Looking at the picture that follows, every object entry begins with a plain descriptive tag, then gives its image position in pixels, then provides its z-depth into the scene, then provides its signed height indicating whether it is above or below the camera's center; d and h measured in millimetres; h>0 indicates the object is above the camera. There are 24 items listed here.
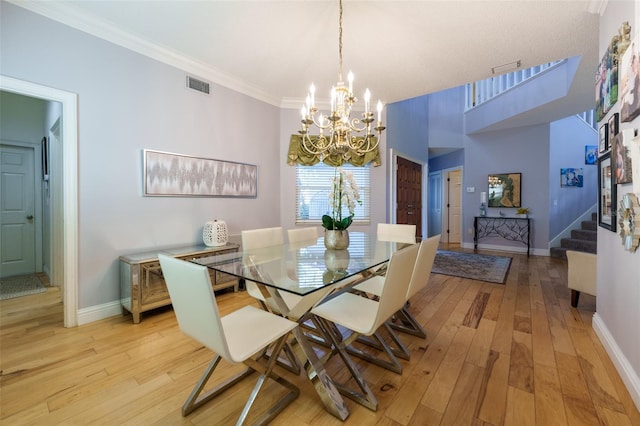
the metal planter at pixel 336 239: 2092 -246
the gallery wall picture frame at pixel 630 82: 1323 +692
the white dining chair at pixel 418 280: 1664 -491
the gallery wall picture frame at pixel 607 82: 1700 +891
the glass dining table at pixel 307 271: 1326 -373
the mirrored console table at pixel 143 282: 2291 -667
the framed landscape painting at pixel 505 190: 5559 +407
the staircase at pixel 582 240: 4688 -599
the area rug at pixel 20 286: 2923 -949
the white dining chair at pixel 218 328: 1022 -613
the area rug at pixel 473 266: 3756 -960
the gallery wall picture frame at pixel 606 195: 1785 +101
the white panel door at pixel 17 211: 3512 -36
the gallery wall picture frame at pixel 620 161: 1505 +293
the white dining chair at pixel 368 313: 1306 -619
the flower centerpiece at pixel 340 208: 2012 +3
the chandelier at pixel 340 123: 1915 +633
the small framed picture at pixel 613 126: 1703 +554
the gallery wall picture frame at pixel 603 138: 1937 +543
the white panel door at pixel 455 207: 6871 +37
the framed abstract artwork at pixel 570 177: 5328 +642
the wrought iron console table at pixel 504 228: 5480 -436
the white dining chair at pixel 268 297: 1688 -566
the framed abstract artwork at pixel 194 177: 2643 +371
